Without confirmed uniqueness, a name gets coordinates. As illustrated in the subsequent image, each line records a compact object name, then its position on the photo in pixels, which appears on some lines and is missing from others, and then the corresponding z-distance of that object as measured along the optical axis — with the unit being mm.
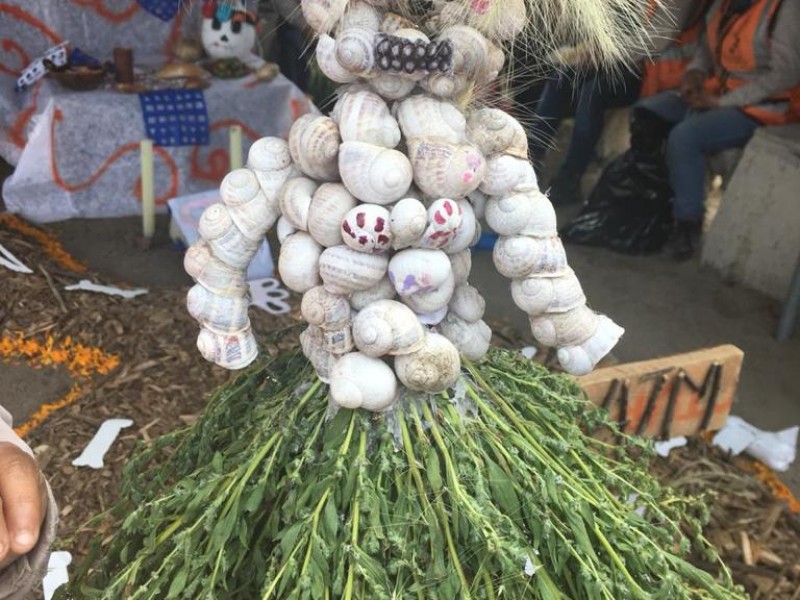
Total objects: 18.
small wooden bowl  3320
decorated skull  3684
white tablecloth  3328
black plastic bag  3670
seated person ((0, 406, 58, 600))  927
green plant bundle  946
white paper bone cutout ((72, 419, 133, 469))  1985
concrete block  3127
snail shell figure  962
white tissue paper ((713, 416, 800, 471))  2186
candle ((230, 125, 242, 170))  3305
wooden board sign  1928
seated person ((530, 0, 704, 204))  3914
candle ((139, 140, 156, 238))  3205
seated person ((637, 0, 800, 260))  3102
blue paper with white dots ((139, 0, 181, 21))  3834
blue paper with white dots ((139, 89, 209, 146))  3424
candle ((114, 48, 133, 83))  3441
